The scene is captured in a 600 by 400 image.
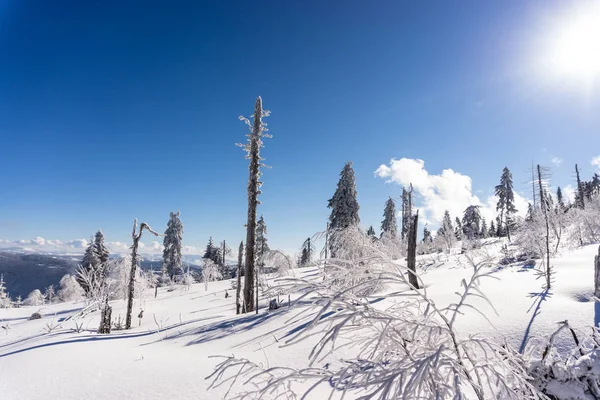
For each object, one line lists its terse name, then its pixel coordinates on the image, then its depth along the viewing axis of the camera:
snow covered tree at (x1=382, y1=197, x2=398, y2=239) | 53.19
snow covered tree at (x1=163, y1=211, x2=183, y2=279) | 46.88
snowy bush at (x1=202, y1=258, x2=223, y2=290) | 42.81
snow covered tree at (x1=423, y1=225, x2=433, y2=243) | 70.30
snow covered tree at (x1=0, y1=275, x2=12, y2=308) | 41.14
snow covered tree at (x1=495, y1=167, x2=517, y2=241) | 45.03
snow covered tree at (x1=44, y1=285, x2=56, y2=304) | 46.67
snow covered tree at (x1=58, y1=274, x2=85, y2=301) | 42.01
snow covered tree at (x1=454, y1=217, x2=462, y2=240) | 59.71
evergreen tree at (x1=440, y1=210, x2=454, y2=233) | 61.77
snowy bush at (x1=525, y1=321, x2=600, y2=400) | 2.71
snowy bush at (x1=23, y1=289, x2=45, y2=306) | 46.12
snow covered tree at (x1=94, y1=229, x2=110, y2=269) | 42.38
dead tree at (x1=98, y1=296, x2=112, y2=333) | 12.85
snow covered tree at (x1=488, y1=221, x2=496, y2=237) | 61.72
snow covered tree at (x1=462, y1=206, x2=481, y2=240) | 53.47
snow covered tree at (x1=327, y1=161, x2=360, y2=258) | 27.97
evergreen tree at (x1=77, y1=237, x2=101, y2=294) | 40.22
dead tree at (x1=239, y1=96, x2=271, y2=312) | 13.37
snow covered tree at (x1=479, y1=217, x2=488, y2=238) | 58.28
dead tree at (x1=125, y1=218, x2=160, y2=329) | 15.90
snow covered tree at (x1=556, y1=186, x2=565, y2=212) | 65.56
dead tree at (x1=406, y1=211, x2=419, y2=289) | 14.73
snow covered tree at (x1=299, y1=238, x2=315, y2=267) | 55.91
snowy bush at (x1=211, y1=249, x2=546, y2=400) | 1.83
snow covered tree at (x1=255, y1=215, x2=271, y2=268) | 42.84
